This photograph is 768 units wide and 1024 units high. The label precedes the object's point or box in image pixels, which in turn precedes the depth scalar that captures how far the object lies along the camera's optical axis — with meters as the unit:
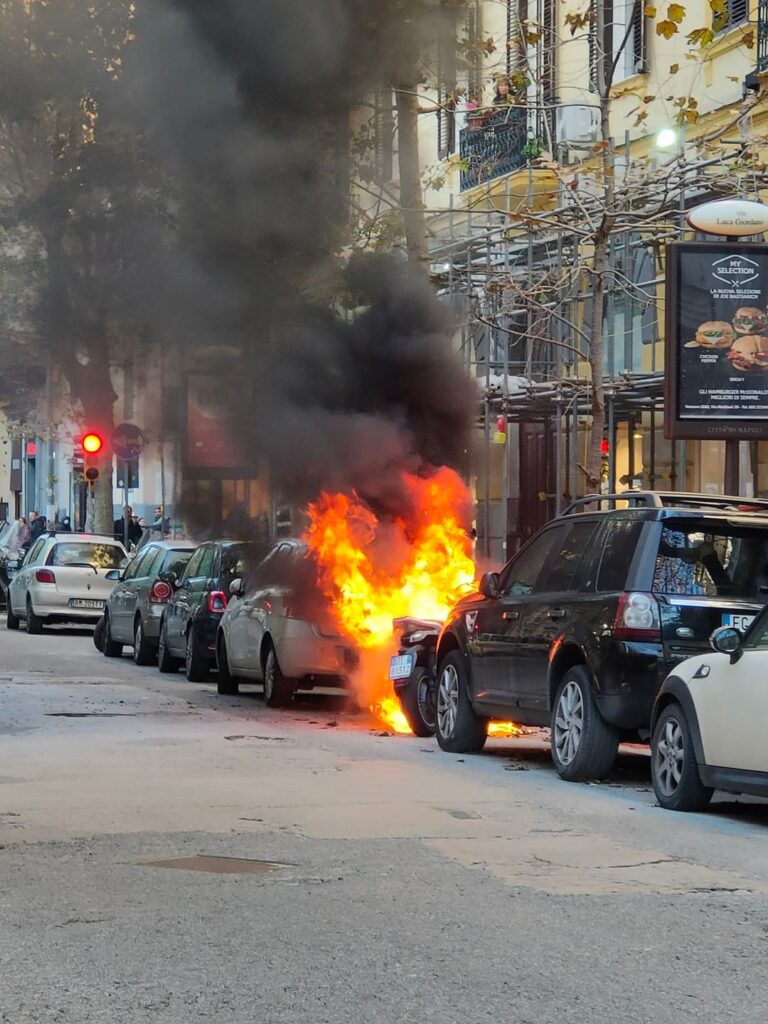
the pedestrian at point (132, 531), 34.79
